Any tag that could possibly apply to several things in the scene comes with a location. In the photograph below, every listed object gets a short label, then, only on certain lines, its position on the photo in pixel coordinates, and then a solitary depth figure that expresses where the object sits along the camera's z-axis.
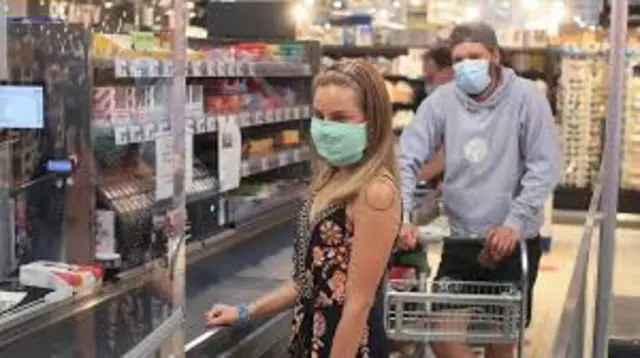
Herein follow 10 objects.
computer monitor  3.17
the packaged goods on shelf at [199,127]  3.56
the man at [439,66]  5.78
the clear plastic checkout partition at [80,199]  2.93
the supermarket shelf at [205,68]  3.57
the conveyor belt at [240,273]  3.73
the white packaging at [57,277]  3.10
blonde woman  2.44
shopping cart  3.11
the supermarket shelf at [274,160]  5.11
